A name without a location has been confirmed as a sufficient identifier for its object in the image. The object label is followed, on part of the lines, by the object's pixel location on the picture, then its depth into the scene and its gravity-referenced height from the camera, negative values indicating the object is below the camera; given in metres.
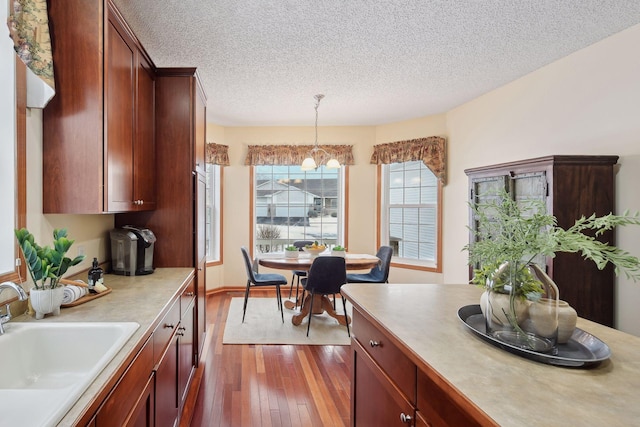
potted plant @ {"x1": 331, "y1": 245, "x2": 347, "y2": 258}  4.16 -0.48
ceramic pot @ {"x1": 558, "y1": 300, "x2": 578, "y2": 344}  1.08 -0.34
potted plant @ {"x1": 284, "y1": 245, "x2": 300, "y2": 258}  4.04 -0.47
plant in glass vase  1.05 -0.19
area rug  3.46 -1.27
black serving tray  0.95 -0.41
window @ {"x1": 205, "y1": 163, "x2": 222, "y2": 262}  5.31 -0.05
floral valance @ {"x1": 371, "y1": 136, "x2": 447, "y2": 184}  4.67 +0.86
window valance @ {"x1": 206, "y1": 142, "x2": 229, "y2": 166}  5.07 +0.86
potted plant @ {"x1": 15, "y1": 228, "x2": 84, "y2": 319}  1.43 -0.25
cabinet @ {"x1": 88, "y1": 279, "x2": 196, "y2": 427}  1.09 -0.70
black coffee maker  2.37 -0.27
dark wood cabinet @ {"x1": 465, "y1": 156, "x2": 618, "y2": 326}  2.40 +0.05
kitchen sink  1.24 -0.53
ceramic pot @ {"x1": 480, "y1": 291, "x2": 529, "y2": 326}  1.11 -0.31
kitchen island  0.76 -0.43
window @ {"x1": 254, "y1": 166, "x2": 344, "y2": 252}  5.52 +0.09
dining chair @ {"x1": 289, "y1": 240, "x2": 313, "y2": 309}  5.01 -0.45
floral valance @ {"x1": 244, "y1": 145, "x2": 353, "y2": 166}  5.31 +0.89
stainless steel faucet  1.23 -0.28
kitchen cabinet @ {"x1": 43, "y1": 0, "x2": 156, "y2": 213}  1.66 +0.49
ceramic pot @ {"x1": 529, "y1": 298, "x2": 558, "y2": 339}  1.06 -0.32
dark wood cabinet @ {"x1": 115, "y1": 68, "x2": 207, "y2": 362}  2.60 +0.30
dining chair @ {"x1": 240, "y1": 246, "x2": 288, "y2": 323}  3.82 -0.77
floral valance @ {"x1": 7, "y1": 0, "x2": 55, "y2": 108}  1.48 +0.77
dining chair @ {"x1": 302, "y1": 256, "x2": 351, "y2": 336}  3.48 -0.65
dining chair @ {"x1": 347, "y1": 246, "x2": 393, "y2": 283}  4.27 -0.77
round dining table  3.83 -0.60
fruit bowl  4.26 -0.47
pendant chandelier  4.04 +0.61
